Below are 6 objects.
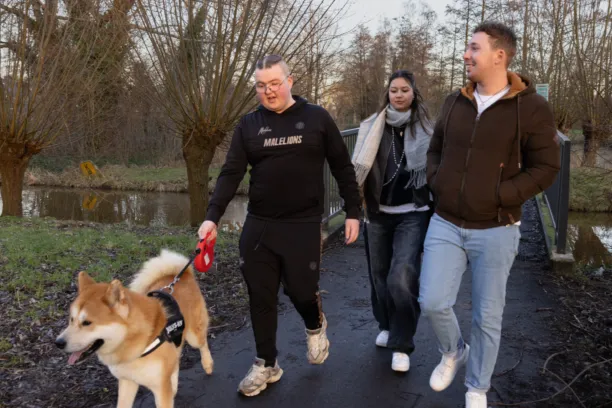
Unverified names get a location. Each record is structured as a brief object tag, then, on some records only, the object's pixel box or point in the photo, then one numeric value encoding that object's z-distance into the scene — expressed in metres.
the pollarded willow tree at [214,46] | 8.89
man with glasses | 3.27
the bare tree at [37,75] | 10.44
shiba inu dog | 2.73
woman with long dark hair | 3.66
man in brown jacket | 2.81
